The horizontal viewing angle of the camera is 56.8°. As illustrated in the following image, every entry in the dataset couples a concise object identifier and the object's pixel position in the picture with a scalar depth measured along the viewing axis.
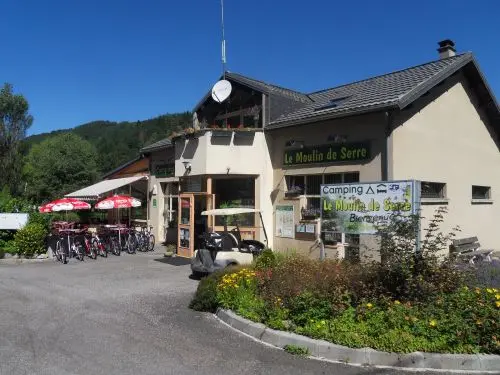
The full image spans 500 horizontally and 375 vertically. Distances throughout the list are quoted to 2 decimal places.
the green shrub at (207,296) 8.12
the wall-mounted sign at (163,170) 19.27
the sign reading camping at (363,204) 8.81
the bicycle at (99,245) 16.03
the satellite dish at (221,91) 16.57
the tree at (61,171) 51.19
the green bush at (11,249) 15.95
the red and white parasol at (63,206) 18.09
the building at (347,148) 12.51
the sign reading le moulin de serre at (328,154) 12.59
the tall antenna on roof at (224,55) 17.31
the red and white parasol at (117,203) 18.09
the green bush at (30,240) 15.70
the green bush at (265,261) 9.67
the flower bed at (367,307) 5.51
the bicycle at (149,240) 17.77
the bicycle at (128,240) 17.09
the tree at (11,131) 35.56
